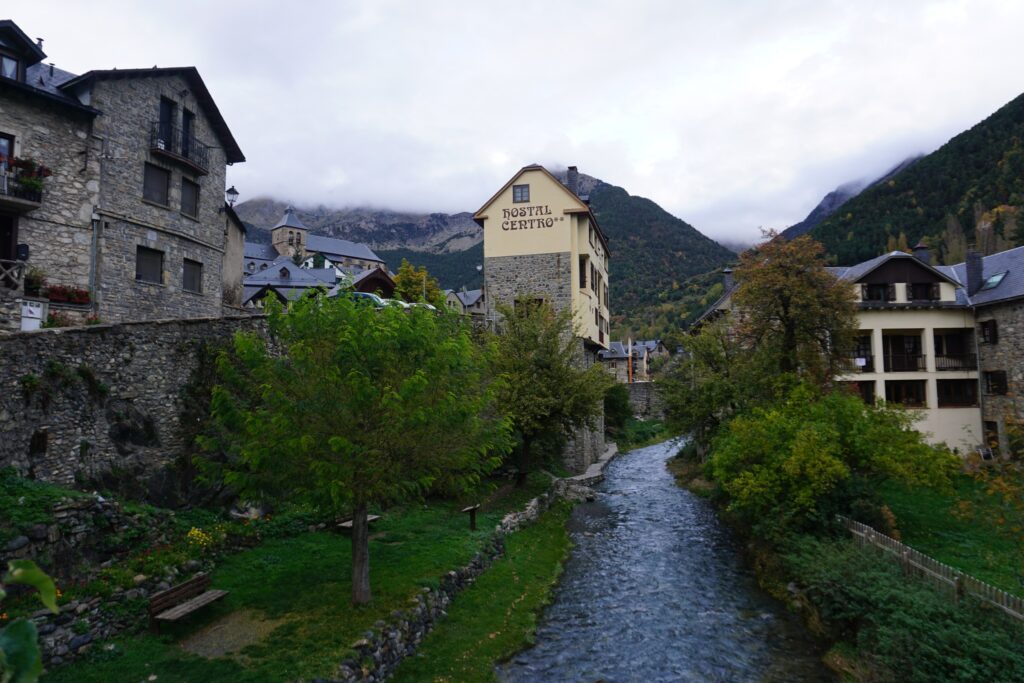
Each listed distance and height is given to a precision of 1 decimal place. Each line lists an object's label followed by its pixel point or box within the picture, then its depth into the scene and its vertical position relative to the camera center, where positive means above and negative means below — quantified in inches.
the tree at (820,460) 673.0 -106.5
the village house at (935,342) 1240.2 +60.2
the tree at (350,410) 466.9 -36.5
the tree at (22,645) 86.1 -42.3
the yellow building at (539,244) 1376.7 +294.2
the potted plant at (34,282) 698.8 +99.2
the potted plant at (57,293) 724.7 +88.6
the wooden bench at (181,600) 430.9 -181.0
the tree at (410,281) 1846.7 +290.6
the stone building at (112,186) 757.3 +256.1
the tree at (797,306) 888.9 +97.3
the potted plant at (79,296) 745.0 +88.0
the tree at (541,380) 1014.4 -21.2
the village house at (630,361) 3678.6 +49.8
